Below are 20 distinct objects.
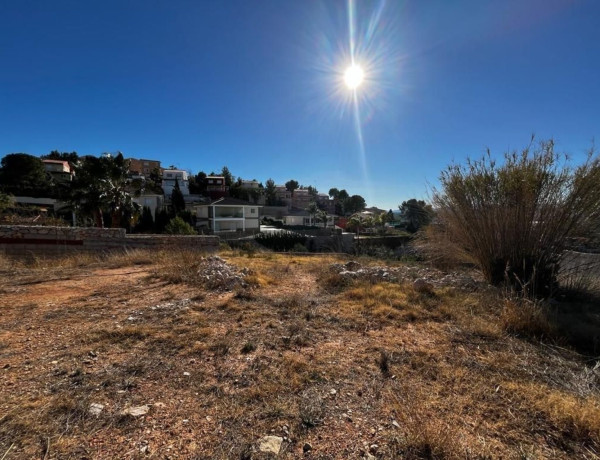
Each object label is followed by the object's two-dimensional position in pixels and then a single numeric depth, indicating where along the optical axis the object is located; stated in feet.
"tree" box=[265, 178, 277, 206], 222.54
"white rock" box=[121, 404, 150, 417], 5.80
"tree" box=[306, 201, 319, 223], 187.02
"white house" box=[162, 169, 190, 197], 178.70
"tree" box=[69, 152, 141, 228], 52.03
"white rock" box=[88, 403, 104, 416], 5.76
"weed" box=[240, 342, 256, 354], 8.72
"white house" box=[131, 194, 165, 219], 111.69
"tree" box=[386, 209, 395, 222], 202.39
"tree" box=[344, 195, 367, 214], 291.79
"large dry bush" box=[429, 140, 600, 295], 14.65
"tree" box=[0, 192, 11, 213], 44.26
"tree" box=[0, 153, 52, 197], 121.60
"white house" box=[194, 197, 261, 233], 116.78
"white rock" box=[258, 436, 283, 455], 4.98
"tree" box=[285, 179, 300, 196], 304.91
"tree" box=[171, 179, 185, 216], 118.34
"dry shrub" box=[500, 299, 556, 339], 10.33
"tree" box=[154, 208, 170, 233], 92.81
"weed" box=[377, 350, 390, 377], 7.70
